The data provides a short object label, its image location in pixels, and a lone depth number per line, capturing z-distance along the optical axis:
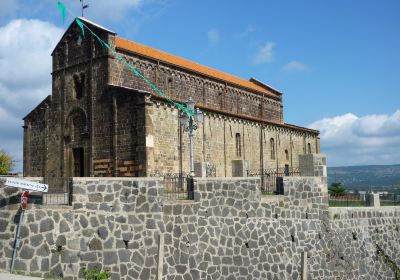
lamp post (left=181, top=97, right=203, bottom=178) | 20.62
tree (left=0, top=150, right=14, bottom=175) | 34.96
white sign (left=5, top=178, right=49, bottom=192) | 12.68
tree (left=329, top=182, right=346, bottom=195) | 40.85
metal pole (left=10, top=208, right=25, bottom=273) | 12.78
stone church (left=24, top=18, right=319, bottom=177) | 25.45
